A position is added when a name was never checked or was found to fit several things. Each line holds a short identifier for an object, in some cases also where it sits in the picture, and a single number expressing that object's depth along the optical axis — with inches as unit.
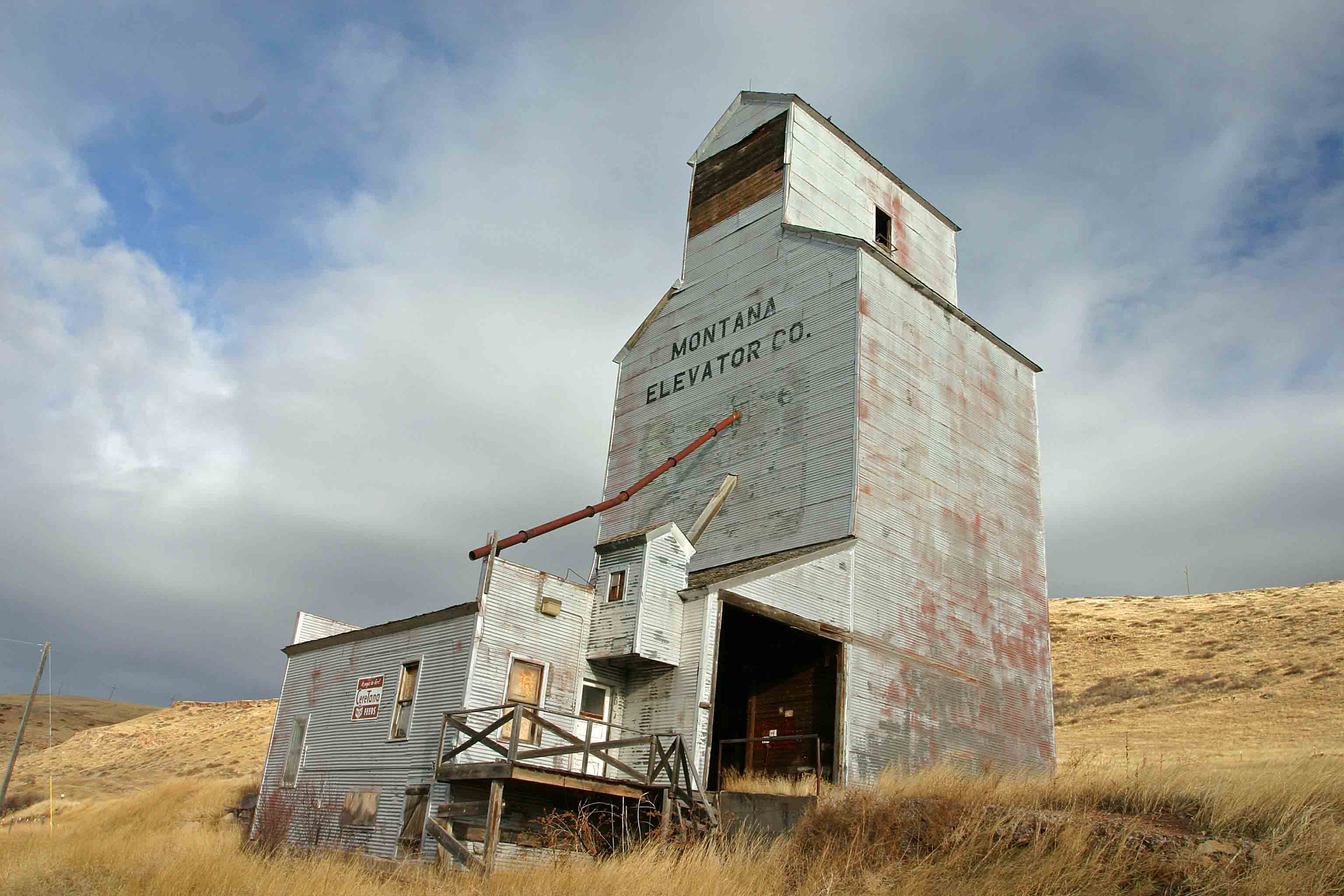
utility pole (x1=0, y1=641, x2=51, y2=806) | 1398.9
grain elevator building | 868.0
